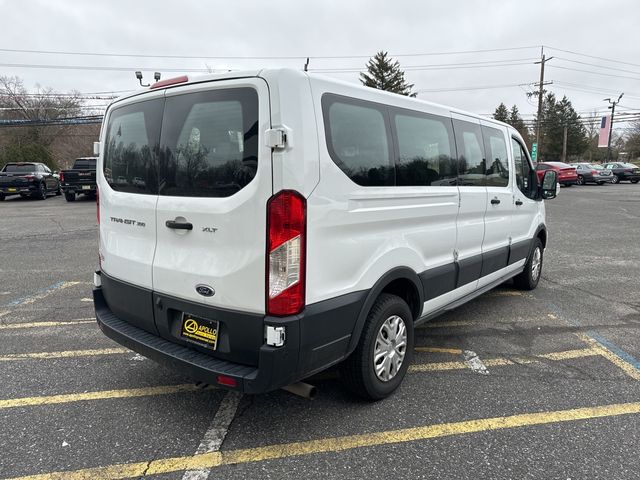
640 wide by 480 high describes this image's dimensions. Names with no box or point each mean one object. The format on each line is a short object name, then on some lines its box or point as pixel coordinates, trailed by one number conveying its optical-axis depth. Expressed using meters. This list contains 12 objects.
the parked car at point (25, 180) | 19.48
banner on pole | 50.78
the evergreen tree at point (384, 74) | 48.66
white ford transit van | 2.36
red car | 26.25
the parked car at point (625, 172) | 31.94
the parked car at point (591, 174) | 29.11
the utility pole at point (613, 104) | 58.47
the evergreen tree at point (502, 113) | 74.44
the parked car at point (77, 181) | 18.64
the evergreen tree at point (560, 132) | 65.56
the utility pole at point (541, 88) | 39.75
